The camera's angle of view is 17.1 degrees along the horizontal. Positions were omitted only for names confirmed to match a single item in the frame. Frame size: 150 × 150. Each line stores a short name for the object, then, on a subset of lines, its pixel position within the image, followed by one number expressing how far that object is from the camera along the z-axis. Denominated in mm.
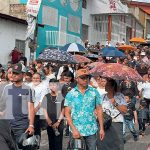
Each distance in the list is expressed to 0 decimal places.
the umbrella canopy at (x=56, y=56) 15345
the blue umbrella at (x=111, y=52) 20456
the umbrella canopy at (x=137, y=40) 35625
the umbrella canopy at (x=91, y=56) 21292
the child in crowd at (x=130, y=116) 12477
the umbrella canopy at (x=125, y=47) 30550
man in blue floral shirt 7707
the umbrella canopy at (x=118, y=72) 10016
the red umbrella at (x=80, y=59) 16512
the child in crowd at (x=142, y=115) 13805
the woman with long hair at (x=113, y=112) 8438
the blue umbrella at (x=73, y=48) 19266
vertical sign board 17812
